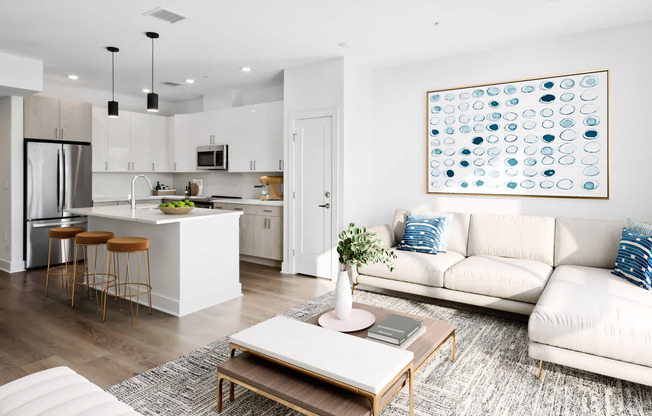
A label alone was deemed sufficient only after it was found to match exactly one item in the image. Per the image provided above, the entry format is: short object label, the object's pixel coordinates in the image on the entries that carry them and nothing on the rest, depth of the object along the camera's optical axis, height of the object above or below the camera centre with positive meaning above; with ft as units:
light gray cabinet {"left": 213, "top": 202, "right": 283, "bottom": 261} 17.99 -1.60
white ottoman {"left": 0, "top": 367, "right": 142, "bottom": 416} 4.71 -2.49
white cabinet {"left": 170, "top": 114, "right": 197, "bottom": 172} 22.68 +2.80
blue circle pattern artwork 12.73 +2.04
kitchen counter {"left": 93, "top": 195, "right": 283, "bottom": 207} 18.17 -0.22
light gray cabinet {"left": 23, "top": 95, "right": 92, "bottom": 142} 17.33 +3.38
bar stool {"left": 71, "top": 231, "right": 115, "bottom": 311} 12.58 -2.06
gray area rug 7.16 -3.71
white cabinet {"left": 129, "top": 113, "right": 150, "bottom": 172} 21.88 +2.88
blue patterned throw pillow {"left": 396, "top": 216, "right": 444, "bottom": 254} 13.44 -1.28
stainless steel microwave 20.81 +2.04
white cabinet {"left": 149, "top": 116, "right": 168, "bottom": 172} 22.84 +2.91
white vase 8.20 -2.04
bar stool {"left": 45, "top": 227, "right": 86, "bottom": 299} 13.73 -2.33
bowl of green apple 12.30 -0.39
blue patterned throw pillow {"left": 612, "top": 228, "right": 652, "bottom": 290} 9.61 -1.51
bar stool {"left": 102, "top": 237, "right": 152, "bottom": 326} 11.27 -2.46
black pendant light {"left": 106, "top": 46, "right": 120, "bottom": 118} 14.34 +3.15
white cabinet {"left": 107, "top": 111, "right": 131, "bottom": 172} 20.92 +2.68
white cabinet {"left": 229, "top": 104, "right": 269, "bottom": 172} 19.25 +2.73
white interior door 15.92 -0.03
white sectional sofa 7.70 -2.17
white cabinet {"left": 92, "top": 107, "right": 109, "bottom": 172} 20.24 +2.74
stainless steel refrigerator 17.44 +0.26
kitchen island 11.95 -1.81
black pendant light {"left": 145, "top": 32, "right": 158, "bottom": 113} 13.58 +3.15
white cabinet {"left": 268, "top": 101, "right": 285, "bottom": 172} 18.56 +2.76
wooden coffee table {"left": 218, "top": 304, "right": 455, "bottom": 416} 5.56 -2.83
